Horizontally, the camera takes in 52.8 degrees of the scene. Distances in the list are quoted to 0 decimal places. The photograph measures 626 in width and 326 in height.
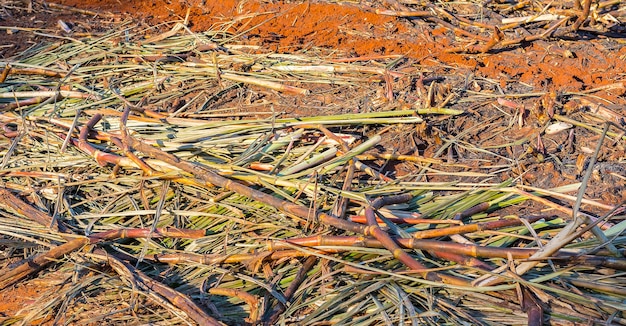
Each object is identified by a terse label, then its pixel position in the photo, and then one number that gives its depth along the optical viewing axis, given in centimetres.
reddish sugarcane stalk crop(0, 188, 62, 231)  295
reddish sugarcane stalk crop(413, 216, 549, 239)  242
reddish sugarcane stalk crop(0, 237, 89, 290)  269
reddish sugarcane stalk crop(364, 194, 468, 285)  226
